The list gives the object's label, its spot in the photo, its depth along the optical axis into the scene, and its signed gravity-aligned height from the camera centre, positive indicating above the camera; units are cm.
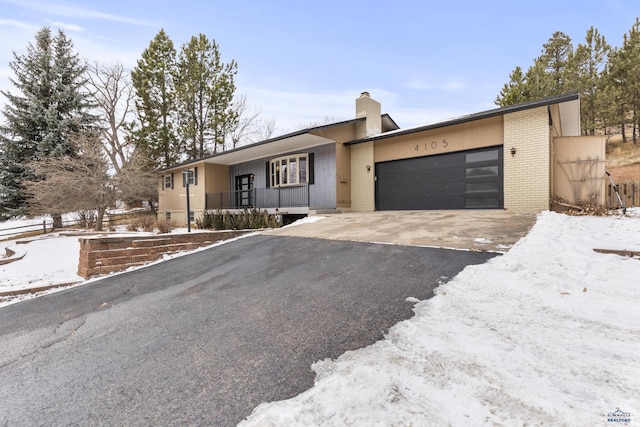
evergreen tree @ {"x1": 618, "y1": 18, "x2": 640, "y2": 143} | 1811 +868
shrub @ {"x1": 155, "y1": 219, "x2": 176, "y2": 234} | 1176 -89
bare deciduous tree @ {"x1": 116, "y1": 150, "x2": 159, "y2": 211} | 1380 +136
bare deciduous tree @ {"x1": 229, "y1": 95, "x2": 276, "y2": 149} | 2315 +731
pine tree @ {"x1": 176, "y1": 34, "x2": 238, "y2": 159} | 2000 +835
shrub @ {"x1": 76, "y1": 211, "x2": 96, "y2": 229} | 1506 -61
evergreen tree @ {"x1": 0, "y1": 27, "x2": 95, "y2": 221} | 1504 +547
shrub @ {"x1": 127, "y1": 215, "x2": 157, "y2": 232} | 1318 -87
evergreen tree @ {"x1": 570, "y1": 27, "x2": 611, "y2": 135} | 1930 +921
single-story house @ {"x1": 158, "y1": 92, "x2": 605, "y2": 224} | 821 +140
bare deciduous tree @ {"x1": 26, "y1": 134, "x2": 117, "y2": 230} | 1262 +116
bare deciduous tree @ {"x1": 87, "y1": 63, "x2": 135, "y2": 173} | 1994 +775
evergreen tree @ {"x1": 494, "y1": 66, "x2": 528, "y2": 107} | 1633 +673
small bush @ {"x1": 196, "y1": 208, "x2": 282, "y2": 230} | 1070 -65
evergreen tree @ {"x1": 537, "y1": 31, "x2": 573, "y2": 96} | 2103 +1138
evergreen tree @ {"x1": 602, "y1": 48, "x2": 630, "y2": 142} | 1862 +733
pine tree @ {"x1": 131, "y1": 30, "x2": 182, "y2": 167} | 1977 +804
